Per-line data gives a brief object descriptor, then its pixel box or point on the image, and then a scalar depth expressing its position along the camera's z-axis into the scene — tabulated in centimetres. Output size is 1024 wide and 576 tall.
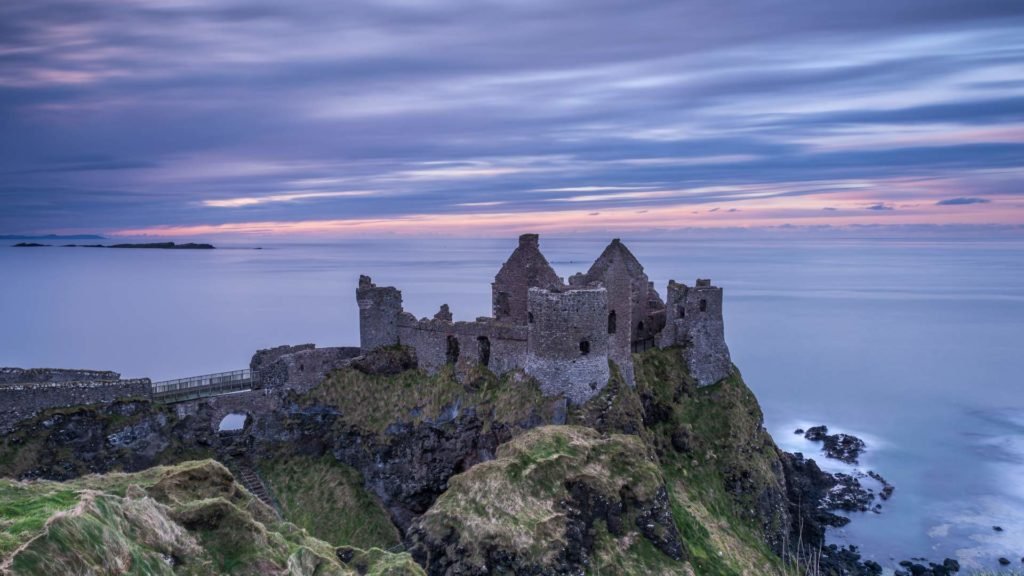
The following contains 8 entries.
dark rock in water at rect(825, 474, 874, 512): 4562
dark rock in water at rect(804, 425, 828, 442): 6021
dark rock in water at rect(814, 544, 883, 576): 3628
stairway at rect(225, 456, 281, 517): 3272
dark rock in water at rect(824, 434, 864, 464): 5575
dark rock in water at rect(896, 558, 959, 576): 3769
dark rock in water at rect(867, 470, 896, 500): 4862
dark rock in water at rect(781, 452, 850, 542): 4019
